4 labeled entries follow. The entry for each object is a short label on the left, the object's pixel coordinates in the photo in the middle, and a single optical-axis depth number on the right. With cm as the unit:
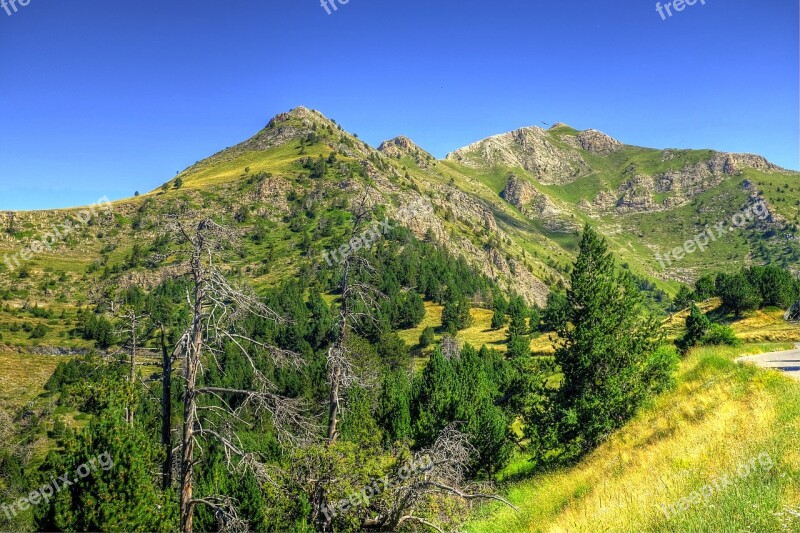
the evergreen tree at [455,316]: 9288
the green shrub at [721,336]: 3909
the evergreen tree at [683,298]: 9418
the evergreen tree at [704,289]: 8981
